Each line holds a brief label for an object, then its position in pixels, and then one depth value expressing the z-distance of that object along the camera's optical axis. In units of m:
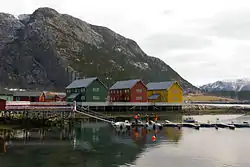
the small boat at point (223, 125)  68.96
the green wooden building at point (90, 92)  100.19
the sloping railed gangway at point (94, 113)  82.91
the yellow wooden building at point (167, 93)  115.06
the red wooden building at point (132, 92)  108.88
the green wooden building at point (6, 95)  97.98
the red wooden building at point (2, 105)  66.75
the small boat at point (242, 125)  71.66
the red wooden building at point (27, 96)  106.04
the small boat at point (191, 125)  68.81
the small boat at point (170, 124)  71.66
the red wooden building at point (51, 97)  114.44
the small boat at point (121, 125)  67.61
